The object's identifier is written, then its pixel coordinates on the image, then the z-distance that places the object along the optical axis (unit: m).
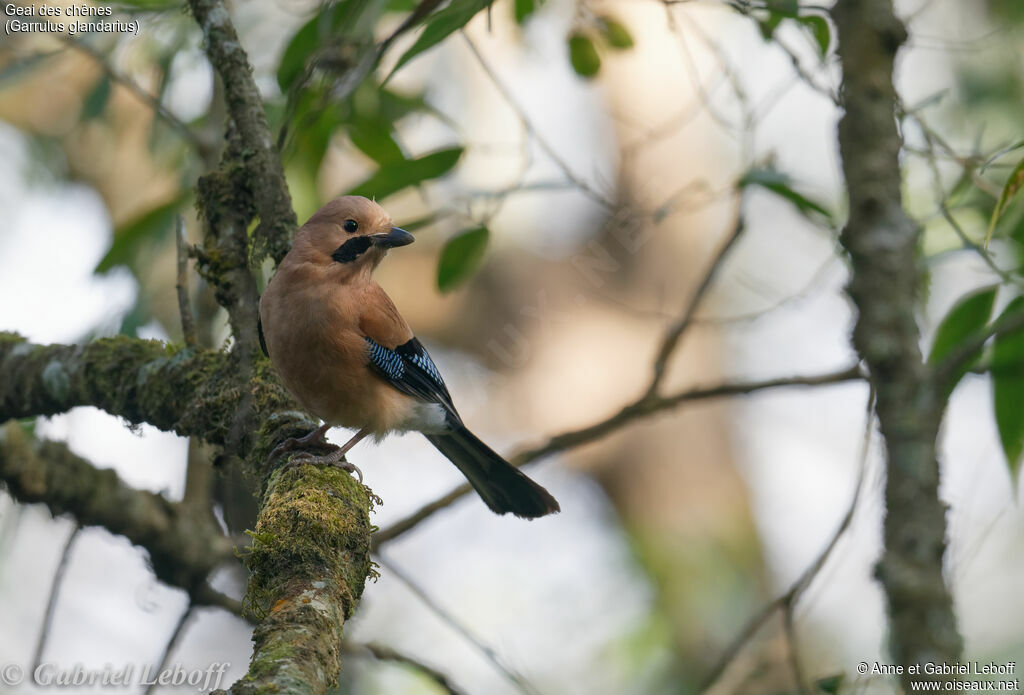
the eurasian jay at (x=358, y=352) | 8.01
